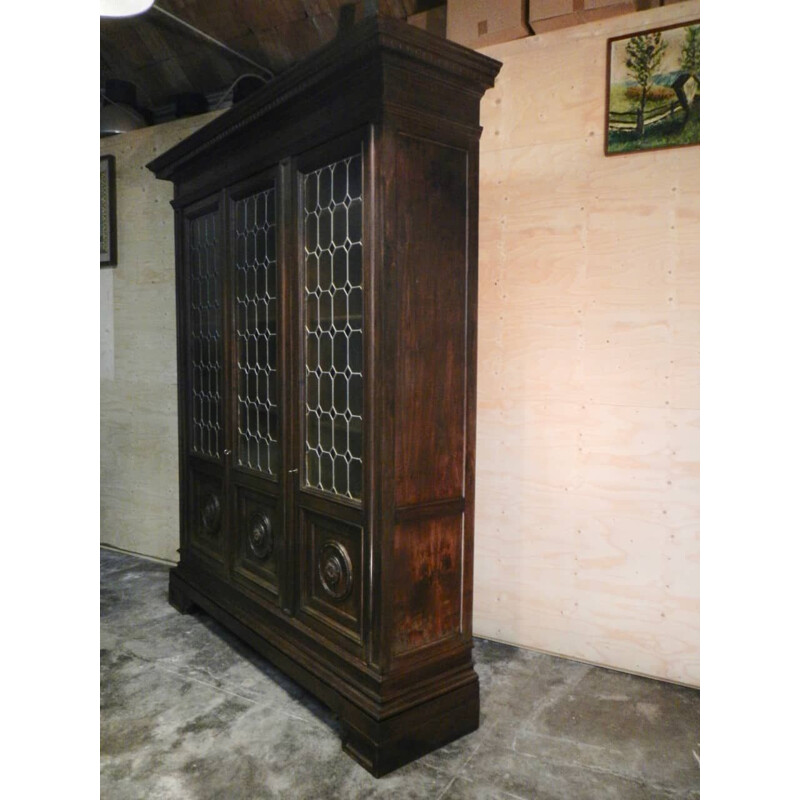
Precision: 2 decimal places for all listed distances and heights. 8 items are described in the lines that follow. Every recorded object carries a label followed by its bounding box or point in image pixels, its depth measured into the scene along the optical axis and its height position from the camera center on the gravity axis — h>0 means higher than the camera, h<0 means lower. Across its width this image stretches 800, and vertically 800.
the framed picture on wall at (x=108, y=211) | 4.14 +1.07
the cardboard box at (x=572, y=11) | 2.59 +1.49
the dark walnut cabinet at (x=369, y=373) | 2.05 +0.02
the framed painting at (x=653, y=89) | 2.48 +1.13
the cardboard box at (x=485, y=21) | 2.79 +1.56
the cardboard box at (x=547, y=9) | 2.68 +1.54
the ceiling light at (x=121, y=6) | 1.84 +1.07
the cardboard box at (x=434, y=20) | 3.04 +1.68
